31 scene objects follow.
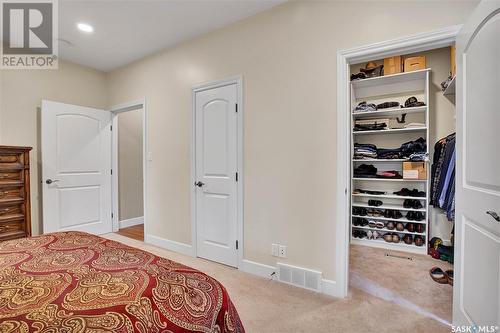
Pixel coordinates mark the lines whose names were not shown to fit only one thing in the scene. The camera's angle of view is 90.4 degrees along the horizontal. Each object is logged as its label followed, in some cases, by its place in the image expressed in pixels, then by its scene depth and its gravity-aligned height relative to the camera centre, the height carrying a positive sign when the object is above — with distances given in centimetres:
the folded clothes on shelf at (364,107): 349 +80
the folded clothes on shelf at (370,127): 346 +52
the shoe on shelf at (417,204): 329 -54
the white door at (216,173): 269 -11
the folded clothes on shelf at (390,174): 340 -15
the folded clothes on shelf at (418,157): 314 +8
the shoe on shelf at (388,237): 342 -103
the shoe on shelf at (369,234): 356 -102
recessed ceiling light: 267 +149
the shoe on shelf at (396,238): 339 -103
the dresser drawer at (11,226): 262 -68
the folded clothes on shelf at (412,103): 322 +80
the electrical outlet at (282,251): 236 -84
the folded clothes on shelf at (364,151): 357 +18
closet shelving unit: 325 +39
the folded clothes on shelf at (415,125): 320 +50
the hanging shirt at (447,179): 231 -15
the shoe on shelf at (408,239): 332 -102
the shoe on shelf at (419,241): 324 -102
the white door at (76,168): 330 -6
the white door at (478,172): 119 -5
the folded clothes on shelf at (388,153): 339 +14
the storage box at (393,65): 323 +128
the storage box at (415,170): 319 -9
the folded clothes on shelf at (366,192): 356 -42
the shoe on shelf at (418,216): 328 -70
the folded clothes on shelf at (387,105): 335 +80
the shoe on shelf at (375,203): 355 -57
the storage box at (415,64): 311 +126
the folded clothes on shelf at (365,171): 357 -11
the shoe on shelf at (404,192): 334 -39
